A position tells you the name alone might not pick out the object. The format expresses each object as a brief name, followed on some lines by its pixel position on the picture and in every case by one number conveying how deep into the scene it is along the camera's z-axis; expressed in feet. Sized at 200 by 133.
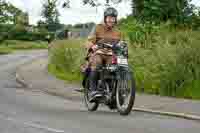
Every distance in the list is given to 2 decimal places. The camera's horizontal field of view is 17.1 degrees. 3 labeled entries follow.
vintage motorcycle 35.35
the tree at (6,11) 301.02
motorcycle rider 37.04
